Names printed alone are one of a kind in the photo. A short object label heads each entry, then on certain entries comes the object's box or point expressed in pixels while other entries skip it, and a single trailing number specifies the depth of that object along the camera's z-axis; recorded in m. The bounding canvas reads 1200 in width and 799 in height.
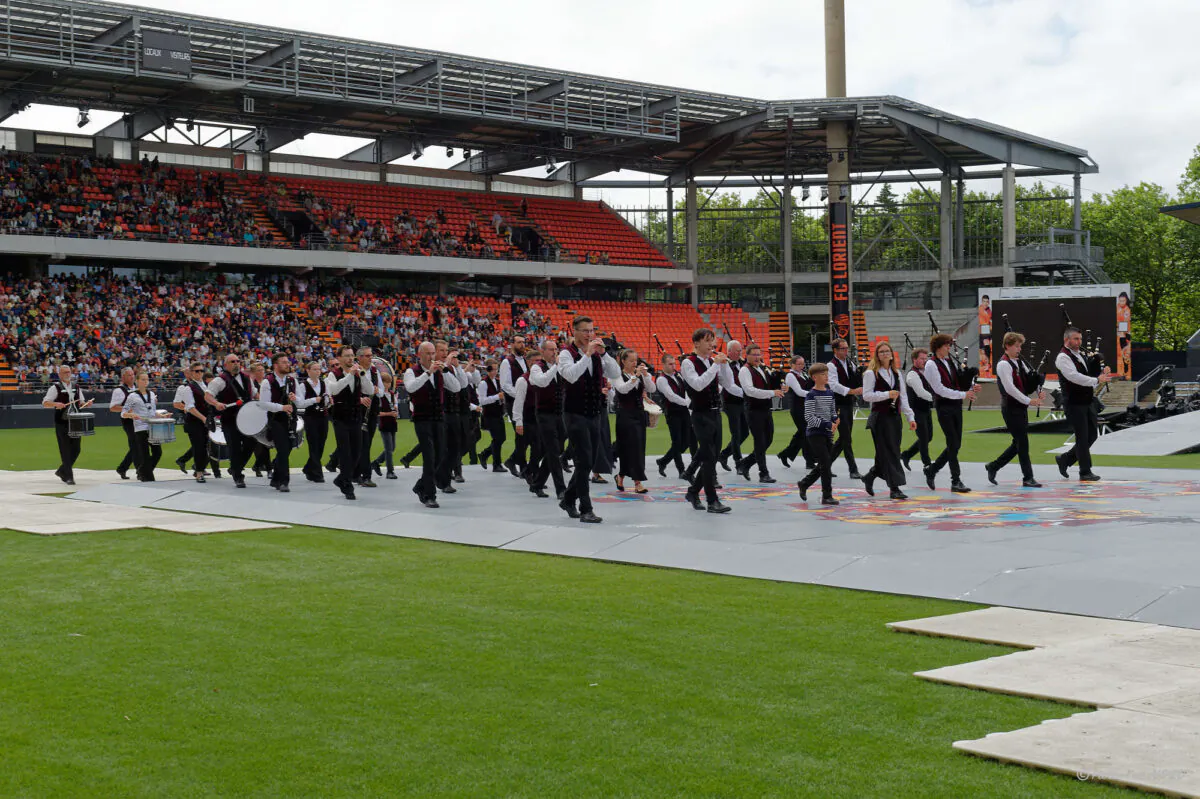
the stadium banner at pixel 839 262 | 50.91
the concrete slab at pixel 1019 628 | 6.72
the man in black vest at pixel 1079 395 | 15.17
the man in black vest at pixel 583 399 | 12.28
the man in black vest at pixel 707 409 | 12.70
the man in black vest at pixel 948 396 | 14.86
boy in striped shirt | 13.45
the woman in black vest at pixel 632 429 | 15.47
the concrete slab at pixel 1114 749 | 4.37
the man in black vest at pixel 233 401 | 17.22
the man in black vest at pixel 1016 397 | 15.00
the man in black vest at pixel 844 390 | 14.85
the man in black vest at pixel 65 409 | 18.08
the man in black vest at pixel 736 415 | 17.72
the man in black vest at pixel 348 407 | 15.55
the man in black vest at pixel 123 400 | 18.38
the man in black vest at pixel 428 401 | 14.32
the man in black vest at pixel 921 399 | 14.96
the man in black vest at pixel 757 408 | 17.09
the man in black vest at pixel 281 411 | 16.58
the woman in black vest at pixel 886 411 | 13.86
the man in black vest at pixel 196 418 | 17.89
